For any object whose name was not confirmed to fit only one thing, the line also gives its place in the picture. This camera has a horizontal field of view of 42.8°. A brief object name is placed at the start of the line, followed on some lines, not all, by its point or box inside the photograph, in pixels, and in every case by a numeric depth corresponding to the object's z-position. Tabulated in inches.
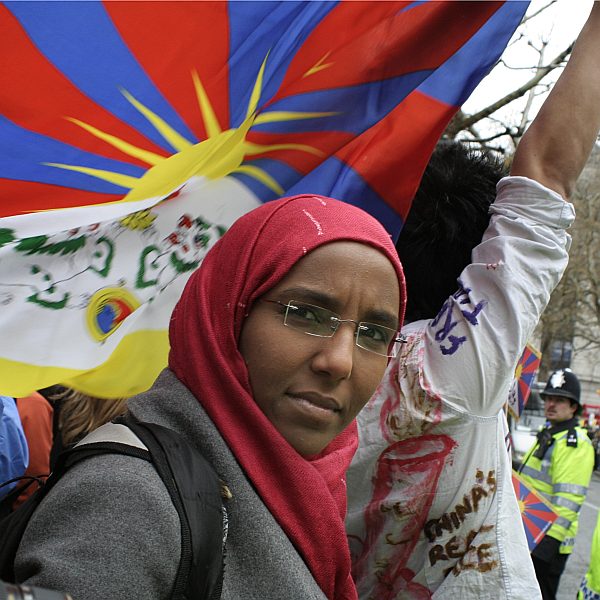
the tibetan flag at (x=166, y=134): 65.9
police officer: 250.8
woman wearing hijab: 52.7
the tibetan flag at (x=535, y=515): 129.2
